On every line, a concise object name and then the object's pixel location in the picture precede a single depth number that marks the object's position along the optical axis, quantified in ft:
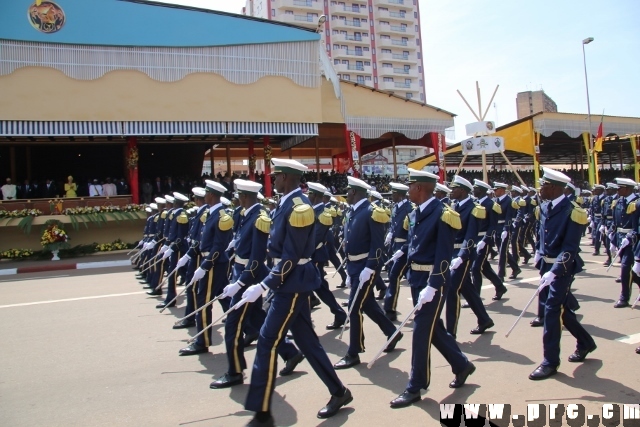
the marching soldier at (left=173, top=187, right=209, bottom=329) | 22.18
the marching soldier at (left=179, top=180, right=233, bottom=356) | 18.92
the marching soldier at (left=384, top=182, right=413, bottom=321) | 23.58
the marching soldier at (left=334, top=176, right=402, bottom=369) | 17.85
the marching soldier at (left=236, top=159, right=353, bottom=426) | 13.01
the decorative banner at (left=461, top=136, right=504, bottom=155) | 66.78
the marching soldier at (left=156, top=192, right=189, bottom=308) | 26.78
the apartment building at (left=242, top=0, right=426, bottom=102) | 223.71
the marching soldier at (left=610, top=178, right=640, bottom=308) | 24.52
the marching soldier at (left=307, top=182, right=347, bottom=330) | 22.84
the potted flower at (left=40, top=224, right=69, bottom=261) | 52.03
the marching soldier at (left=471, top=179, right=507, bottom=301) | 24.63
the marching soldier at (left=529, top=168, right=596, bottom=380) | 15.87
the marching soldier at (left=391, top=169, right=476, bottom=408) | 14.16
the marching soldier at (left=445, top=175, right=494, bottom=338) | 19.84
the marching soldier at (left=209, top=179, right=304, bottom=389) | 15.44
